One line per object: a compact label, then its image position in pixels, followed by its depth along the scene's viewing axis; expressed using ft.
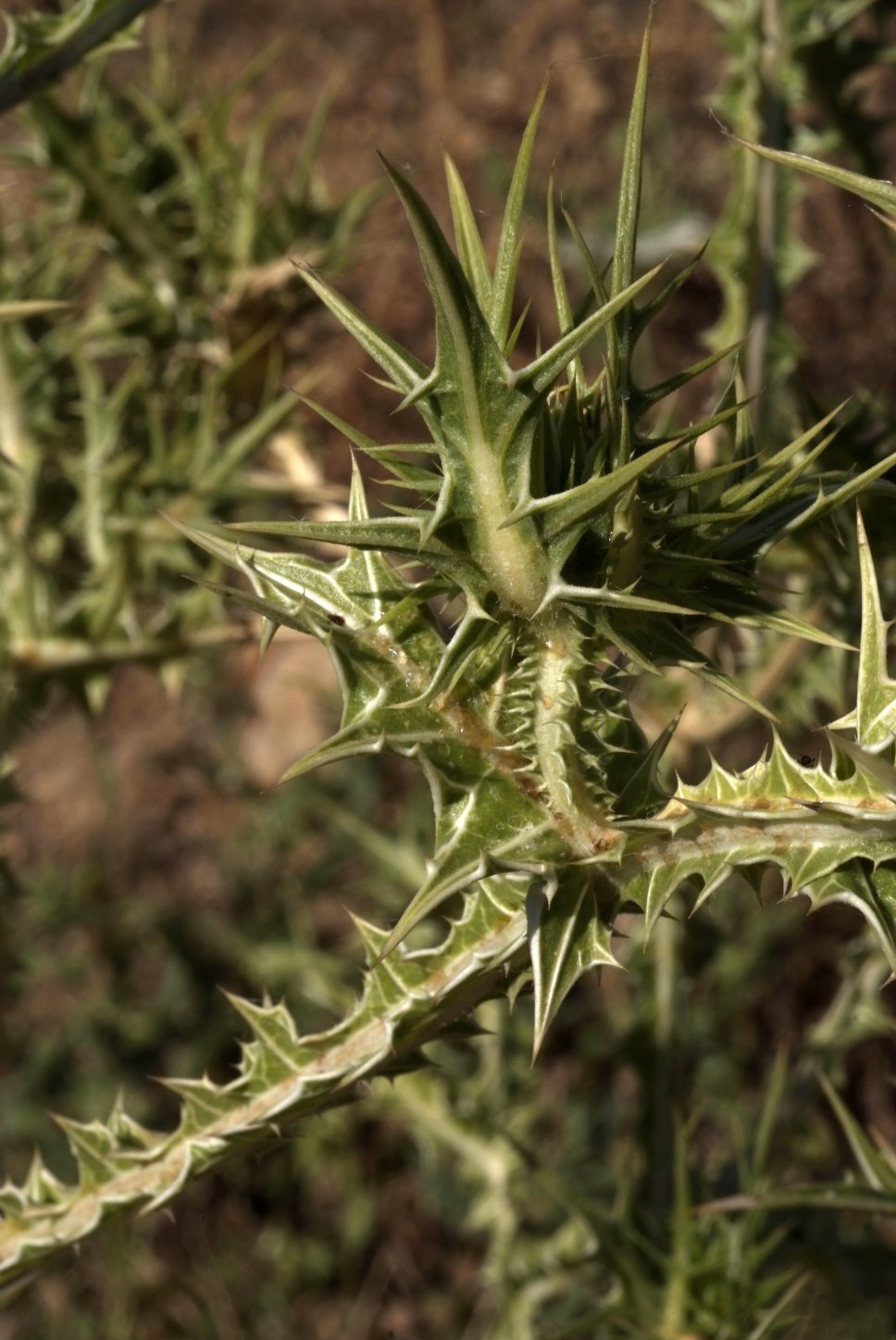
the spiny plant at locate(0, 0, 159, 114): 1.90
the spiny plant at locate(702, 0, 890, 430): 2.17
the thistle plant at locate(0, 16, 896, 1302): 1.55
